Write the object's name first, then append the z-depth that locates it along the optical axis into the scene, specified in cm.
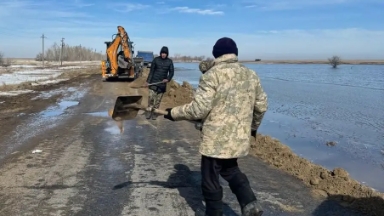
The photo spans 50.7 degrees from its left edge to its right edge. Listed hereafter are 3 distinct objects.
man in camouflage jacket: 387
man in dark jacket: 1095
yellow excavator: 2778
